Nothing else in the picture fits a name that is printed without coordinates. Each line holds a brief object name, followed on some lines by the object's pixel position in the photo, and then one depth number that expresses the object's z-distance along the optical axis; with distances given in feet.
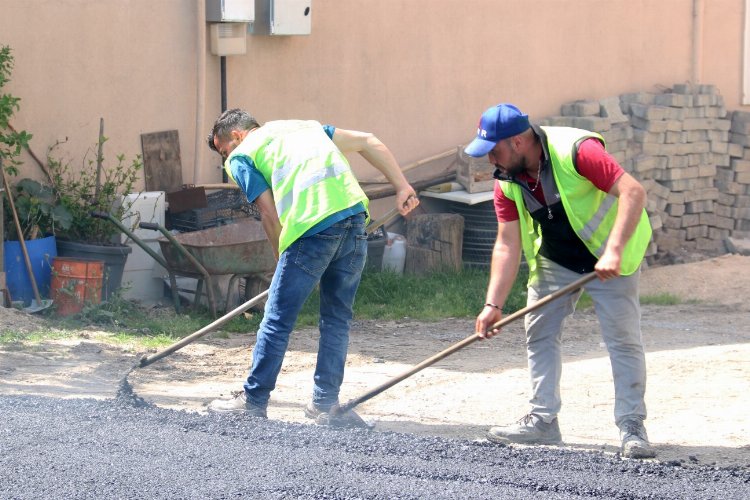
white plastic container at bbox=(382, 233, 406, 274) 47.49
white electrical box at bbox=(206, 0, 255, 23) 43.12
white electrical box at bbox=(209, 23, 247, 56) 43.63
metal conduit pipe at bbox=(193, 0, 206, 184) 43.47
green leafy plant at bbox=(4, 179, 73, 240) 38.82
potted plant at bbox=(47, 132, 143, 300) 39.58
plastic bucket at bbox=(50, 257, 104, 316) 38.22
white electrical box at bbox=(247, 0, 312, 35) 44.64
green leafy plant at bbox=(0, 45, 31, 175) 37.77
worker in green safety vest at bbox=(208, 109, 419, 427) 23.81
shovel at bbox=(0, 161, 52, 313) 37.79
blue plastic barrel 38.39
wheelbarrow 38.16
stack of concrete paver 53.59
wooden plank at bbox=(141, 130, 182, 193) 43.04
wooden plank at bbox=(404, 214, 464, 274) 47.69
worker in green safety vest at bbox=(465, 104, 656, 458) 21.56
